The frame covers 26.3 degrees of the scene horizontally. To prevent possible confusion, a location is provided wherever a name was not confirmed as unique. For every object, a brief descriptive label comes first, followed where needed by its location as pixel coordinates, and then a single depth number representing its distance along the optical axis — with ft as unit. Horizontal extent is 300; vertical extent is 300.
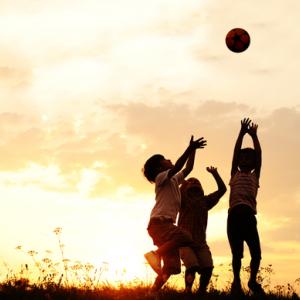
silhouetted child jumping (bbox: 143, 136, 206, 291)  32.19
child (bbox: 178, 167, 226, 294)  35.35
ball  39.63
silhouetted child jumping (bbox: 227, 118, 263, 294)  33.73
